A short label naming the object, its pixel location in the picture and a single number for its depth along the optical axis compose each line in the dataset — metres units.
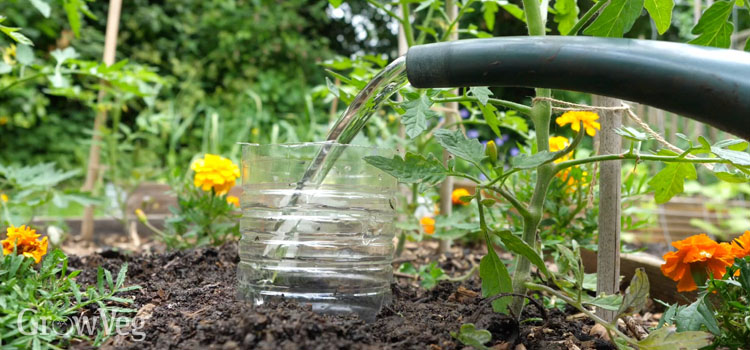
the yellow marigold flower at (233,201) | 0.76
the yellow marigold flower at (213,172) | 0.68
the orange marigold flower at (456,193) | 0.80
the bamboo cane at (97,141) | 0.89
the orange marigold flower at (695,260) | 0.41
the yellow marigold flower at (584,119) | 0.54
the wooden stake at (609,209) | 0.43
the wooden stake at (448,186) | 0.71
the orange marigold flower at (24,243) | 0.44
